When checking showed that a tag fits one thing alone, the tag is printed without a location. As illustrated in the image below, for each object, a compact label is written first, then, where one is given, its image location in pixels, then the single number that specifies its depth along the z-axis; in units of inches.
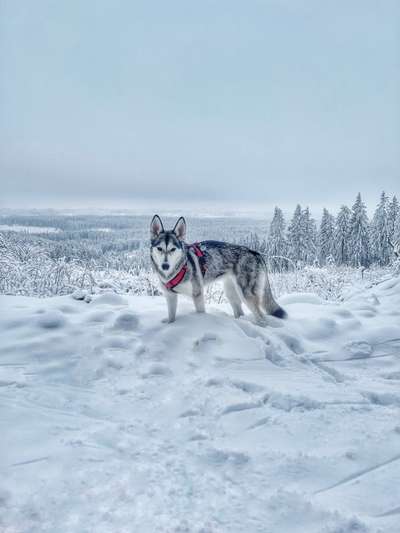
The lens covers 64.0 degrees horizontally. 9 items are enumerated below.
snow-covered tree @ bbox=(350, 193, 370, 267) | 1536.7
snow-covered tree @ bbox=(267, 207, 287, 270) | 1630.2
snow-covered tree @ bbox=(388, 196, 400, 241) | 1424.8
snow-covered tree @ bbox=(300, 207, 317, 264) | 1646.2
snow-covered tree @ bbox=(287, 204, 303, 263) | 1640.0
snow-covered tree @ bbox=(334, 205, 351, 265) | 1581.0
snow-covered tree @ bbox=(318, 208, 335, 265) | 1695.4
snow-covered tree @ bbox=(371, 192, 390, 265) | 1472.1
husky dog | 205.9
